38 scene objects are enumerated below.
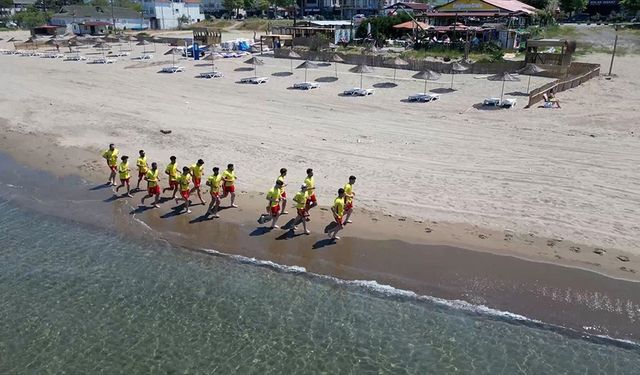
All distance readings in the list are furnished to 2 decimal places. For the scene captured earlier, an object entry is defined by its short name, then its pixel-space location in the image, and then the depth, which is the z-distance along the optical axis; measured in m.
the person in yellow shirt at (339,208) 13.59
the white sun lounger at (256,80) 36.22
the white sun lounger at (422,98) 29.74
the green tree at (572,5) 90.94
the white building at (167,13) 110.38
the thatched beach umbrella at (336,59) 41.71
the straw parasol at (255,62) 40.00
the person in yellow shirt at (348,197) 14.10
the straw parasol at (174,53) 47.18
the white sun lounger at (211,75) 38.94
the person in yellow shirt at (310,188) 14.33
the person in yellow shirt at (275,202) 14.11
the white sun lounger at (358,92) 31.78
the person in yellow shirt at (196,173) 15.61
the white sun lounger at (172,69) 41.78
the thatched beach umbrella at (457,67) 35.25
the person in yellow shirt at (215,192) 14.96
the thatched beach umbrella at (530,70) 33.62
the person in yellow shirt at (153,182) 15.77
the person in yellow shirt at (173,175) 15.91
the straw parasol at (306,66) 37.25
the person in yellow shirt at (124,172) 16.64
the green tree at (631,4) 77.03
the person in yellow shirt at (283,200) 14.33
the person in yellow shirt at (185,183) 15.39
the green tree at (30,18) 102.00
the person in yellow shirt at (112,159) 17.58
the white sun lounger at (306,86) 33.84
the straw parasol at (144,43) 61.24
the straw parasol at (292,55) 46.22
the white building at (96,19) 88.19
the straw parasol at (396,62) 38.17
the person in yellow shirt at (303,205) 13.94
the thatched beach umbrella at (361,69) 34.75
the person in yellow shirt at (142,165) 16.70
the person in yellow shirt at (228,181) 15.22
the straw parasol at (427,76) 32.47
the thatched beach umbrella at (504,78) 30.36
